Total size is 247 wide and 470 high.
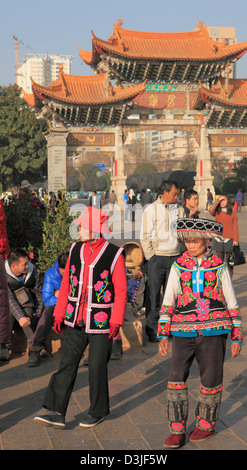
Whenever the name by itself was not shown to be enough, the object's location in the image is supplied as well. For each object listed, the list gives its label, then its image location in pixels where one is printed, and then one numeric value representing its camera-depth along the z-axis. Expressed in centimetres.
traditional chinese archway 3044
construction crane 15232
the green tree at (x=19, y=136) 3709
